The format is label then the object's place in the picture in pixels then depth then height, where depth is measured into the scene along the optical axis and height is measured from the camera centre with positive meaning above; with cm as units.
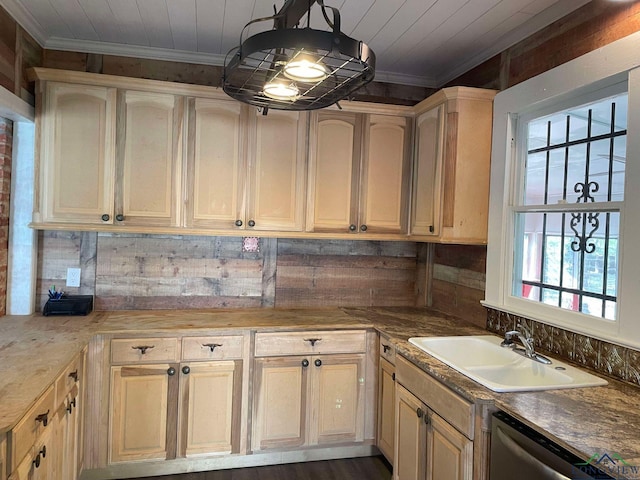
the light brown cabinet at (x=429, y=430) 177 -86
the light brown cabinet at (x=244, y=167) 278 +41
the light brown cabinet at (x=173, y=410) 247 -103
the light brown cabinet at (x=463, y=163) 265 +45
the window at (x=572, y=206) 197 +17
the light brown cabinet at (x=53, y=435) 146 -81
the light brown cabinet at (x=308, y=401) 267 -103
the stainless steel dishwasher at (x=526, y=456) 130 -68
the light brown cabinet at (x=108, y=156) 261 +42
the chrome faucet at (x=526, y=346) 205 -52
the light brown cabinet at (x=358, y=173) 297 +42
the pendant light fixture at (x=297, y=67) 134 +57
